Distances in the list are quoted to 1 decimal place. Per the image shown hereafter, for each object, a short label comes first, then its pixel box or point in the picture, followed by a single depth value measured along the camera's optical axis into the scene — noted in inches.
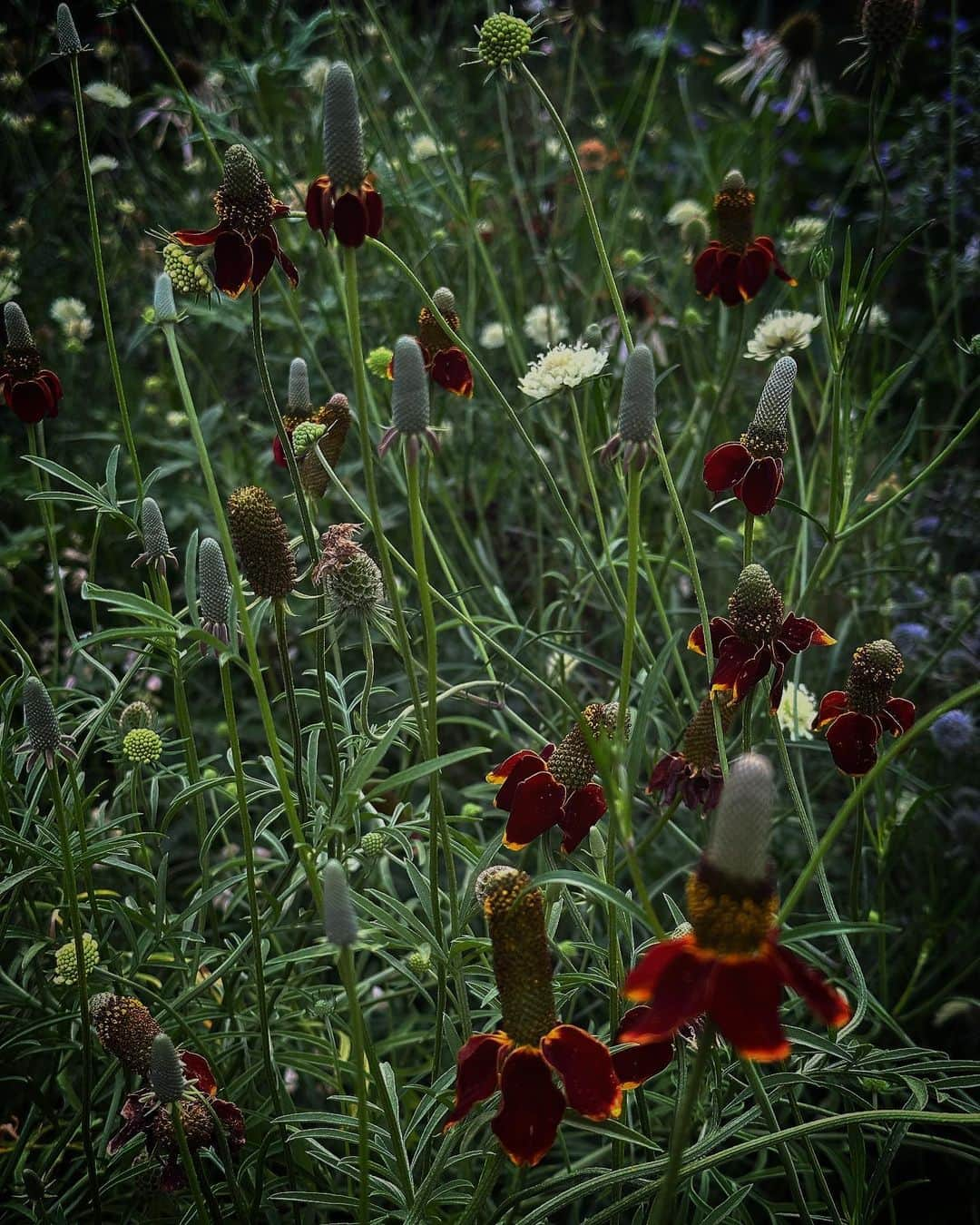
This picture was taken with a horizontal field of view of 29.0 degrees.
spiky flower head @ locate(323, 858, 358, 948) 15.7
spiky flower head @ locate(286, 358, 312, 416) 21.2
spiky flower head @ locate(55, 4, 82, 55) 20.5
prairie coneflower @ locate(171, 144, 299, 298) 19.3
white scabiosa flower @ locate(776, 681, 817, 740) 24.6
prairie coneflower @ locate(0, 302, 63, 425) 22.4
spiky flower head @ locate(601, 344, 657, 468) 17.4
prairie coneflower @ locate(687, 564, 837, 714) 19.7
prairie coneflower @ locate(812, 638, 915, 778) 20.3
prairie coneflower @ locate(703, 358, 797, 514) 20.4
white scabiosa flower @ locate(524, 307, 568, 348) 36.5
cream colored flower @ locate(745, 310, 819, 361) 25.4
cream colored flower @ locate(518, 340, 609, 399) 23.9
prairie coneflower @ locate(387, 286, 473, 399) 23.5
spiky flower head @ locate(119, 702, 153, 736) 23.6
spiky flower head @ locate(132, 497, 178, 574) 20.3
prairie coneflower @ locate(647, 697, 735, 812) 20.4
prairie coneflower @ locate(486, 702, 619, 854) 19.1
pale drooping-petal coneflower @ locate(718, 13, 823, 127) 34.6
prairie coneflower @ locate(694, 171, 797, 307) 24.2
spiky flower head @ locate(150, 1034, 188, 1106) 17.6
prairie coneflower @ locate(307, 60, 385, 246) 17.3
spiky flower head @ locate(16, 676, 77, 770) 19.3
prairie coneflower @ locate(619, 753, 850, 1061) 15.0
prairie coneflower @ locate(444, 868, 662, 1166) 16.4
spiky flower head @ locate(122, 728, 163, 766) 21.9
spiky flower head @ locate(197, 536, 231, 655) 18.8
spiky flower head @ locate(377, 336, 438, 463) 16.9
